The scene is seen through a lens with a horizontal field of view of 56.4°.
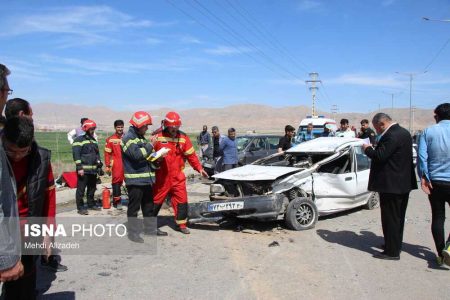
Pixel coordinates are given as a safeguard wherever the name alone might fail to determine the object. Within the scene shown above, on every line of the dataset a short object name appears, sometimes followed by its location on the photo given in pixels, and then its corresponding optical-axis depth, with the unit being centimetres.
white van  1989
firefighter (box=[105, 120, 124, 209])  863
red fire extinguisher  879
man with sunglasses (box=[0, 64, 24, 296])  223
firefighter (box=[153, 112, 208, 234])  661
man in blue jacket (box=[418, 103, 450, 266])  526
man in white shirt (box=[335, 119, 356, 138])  1108
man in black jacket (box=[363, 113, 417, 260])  545
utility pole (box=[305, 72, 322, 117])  5134
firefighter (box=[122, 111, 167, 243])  605
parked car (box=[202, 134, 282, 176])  1445
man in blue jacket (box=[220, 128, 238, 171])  1123
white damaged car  675
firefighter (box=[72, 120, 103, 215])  810
